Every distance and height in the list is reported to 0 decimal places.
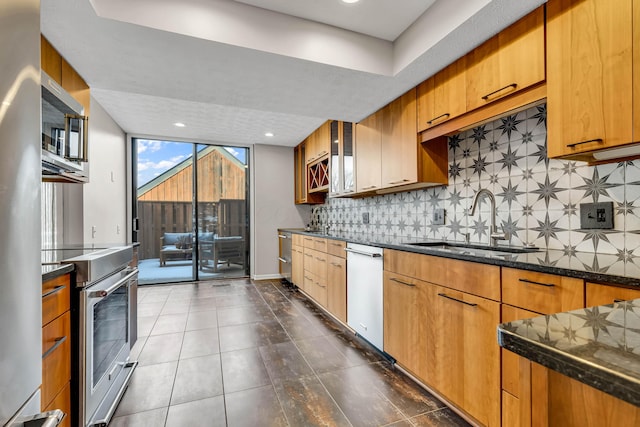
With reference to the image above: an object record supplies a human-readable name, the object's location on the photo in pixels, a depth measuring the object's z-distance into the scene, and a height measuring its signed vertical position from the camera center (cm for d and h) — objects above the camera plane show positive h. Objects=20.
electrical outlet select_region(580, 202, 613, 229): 144 -1
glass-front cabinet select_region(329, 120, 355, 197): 337 +68
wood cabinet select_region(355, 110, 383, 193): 282 +63
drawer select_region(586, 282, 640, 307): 96 -28
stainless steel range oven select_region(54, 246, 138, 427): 137 -63
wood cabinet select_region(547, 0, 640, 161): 115 +59
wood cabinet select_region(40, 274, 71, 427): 112 -53
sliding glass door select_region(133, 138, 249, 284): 485 +10
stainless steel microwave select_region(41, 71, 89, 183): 156 +50
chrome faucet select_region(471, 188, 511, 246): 189 -4
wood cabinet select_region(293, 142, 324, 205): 492 +62
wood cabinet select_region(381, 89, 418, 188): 236 +62
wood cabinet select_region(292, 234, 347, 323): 293 -67
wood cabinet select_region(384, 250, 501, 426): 142 -65
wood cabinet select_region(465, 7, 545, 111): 147 +84
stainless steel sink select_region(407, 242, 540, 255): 171 -23
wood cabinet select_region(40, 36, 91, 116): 165 +91
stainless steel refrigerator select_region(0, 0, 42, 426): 63 +2
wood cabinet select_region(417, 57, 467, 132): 190 +83
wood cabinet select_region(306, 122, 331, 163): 399 +106
